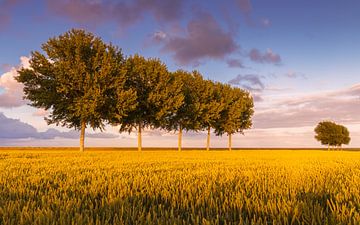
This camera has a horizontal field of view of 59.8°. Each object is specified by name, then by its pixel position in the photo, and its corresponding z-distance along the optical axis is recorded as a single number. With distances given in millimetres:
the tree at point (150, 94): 42594
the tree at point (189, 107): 49062
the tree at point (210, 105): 51128
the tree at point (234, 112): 57812
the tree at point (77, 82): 36062
